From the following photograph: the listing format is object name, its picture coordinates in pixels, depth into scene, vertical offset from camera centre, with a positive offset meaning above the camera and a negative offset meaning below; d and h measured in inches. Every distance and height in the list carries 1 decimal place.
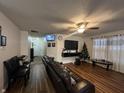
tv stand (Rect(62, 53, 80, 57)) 224.9 -27.6
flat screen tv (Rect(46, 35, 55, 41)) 219.0 +24.8
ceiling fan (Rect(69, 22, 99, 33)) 109.4 +31.4
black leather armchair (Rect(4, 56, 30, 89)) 88.6 -34.5
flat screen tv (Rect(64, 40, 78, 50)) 230.9 +2.3
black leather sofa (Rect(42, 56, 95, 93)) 52.6 -31.5
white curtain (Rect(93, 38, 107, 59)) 194.1 -6.6
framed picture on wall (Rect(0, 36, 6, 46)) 79.1 +5.9
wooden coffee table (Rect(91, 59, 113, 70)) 168.1 -39.9
